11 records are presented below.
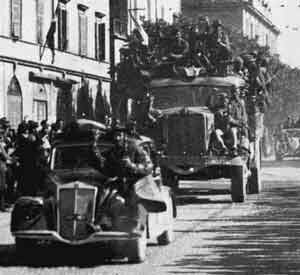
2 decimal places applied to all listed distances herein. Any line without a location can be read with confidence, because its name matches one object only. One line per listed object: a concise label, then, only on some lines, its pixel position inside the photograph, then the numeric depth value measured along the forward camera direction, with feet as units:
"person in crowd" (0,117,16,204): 63.93
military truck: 65.87
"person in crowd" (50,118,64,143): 68.25
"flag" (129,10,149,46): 125.08
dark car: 35.60
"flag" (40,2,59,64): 113.29
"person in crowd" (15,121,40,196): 60.59
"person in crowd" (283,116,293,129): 188.76
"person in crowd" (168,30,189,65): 75.82
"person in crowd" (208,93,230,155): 66.28
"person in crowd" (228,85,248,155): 67.23
